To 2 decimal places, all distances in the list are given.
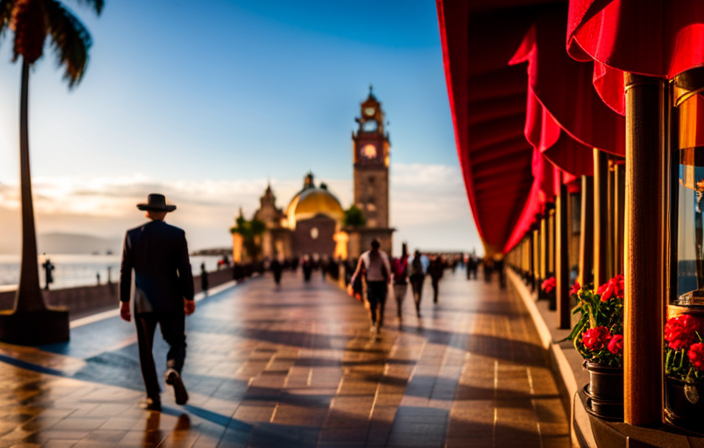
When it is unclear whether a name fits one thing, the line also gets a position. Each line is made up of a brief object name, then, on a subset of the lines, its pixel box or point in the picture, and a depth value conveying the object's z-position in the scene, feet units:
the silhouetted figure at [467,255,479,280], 131.23
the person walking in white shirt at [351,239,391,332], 36.32
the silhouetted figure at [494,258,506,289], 89.25
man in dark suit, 19.16
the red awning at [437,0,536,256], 15.37
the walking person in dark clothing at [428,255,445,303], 60.95
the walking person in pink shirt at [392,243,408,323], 43.80
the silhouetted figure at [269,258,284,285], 110.70
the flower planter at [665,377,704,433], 10.90
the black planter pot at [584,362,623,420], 12.43
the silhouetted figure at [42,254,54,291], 63.26
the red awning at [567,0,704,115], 10.50
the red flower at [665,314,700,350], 10.95
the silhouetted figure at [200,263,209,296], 78.28
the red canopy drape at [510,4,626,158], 16.71
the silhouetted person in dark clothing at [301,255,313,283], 126.72
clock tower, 381.40
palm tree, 33.14
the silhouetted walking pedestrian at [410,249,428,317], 48.51
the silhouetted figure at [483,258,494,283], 119.55
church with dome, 381.40
